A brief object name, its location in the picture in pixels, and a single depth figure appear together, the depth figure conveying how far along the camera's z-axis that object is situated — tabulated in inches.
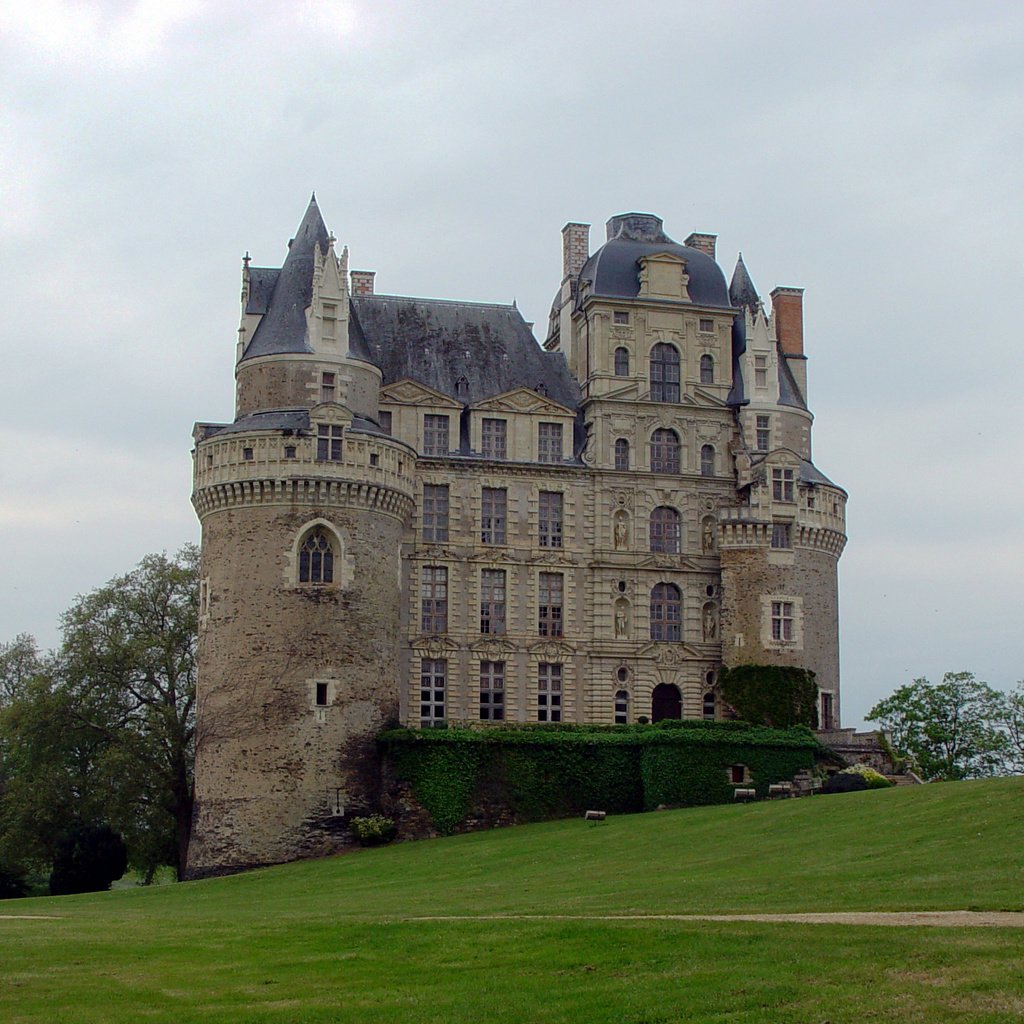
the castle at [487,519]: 2028.8
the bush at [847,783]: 1927.9
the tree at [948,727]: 2741.1
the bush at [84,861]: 2278.5
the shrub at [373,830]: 1983.3
